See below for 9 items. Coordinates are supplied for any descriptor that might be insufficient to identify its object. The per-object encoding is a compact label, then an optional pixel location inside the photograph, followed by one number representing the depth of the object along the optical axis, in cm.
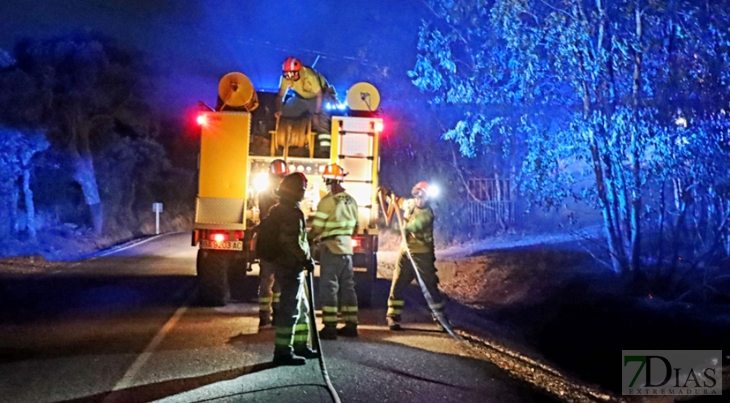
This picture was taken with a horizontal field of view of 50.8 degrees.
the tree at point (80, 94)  2636
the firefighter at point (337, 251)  941
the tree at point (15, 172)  2478
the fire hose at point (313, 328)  710
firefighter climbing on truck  1291
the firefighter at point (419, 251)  1039
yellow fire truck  1193
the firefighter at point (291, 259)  780
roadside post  3623
